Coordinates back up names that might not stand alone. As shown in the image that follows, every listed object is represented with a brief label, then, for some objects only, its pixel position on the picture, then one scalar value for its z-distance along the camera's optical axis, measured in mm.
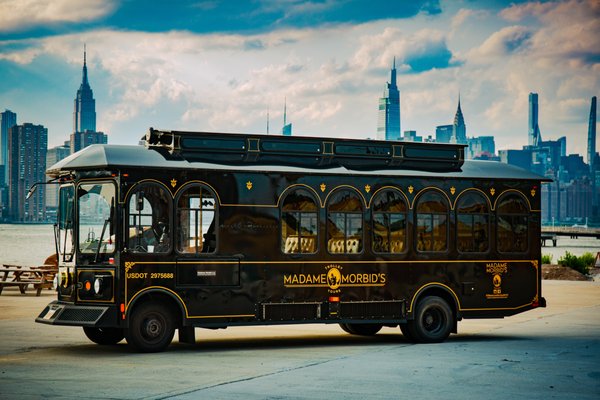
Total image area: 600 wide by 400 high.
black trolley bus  16156
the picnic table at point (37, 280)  29594
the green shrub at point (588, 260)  46281
